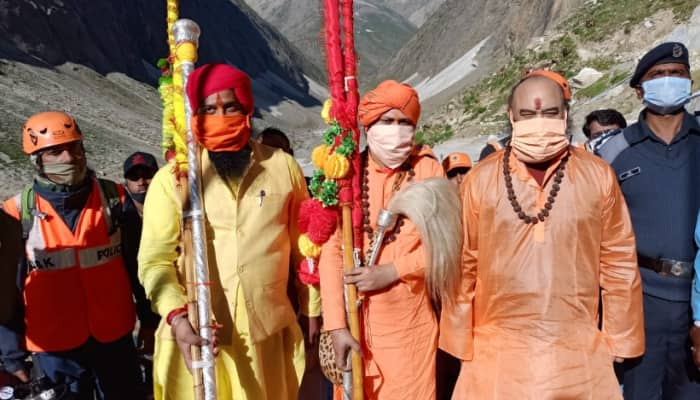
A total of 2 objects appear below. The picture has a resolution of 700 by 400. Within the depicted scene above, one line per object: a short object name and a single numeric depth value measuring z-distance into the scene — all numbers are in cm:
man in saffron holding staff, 265
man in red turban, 251
